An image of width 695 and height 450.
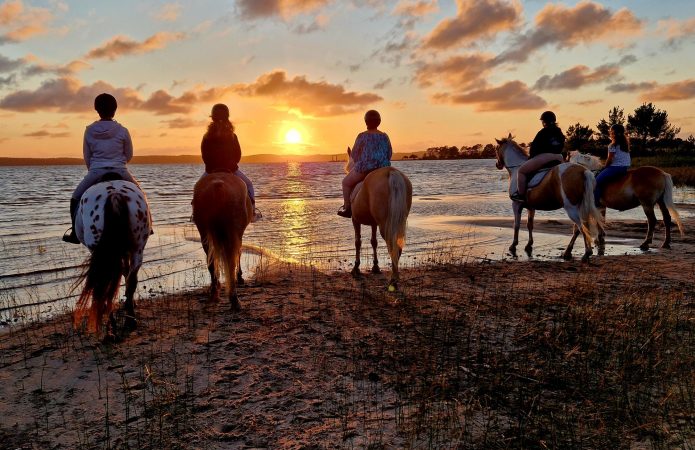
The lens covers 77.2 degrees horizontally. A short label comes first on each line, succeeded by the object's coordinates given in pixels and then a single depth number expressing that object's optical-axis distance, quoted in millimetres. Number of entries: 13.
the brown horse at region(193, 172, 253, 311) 6754
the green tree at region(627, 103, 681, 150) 65062
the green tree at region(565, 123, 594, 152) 76212
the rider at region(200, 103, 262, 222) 7352
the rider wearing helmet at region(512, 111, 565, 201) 11109
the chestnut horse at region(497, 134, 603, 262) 10125
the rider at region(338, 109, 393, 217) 9016
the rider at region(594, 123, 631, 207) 11875
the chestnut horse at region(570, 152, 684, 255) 11750
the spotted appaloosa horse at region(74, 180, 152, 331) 5359
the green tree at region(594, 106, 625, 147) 68625
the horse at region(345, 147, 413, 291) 7797
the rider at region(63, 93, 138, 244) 6203
